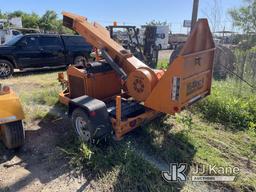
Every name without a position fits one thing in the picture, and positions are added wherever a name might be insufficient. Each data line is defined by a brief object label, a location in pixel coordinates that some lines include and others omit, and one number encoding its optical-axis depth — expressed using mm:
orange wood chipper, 3418
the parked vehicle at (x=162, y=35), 25719
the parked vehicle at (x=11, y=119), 3377
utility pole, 6910
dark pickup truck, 9133
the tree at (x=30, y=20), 38250
